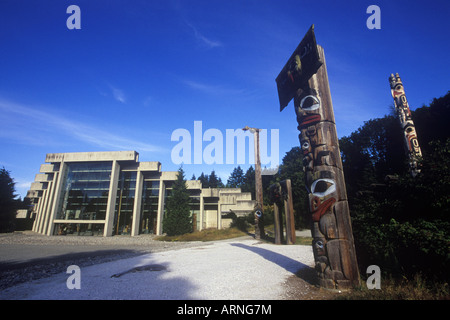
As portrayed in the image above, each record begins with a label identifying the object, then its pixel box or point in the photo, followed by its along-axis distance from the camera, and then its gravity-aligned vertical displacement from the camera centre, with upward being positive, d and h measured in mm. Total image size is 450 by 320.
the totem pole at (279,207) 14914 +594
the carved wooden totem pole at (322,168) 5402 +1306
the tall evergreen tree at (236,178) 91625 +15970
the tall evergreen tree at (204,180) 84700 +14444
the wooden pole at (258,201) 18984 +1304
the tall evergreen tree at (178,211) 26922 +742
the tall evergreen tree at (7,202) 35594 +2726
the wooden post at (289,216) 14805 -46
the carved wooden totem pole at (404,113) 14109 +6641
